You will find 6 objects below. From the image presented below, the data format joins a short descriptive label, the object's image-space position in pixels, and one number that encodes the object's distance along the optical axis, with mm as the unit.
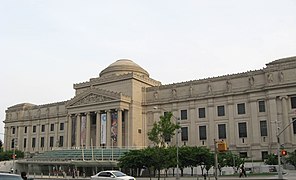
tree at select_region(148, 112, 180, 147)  53969
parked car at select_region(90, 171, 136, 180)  29930
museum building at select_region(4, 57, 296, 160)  67938
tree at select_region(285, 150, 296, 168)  54612
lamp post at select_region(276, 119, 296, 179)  35519
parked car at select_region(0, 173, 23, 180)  13648
